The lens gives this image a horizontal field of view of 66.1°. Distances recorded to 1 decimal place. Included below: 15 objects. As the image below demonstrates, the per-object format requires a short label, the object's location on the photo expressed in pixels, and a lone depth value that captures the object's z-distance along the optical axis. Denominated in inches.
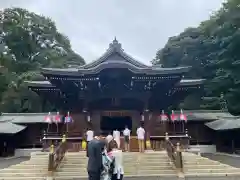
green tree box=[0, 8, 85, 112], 926.9
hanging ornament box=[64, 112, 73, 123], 458.6
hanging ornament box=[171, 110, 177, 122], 486.4
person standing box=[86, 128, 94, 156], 387.3
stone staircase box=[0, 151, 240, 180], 302.3
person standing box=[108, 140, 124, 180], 204.6
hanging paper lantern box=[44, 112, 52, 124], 486.0
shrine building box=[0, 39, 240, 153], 428.0
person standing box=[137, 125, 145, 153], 381.3
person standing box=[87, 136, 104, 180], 186.2
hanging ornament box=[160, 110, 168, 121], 461.2
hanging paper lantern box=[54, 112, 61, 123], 489.1
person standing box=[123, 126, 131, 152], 386.5
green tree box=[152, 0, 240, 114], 770.9
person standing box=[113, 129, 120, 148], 371.3
